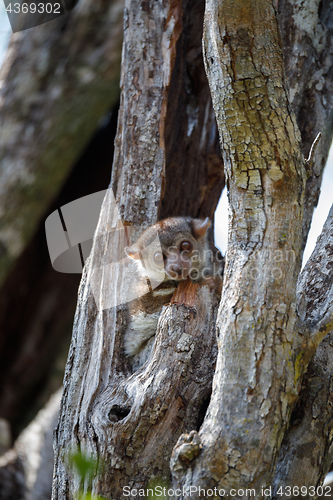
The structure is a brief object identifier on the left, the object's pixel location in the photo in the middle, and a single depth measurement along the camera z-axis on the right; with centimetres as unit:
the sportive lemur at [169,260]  661
